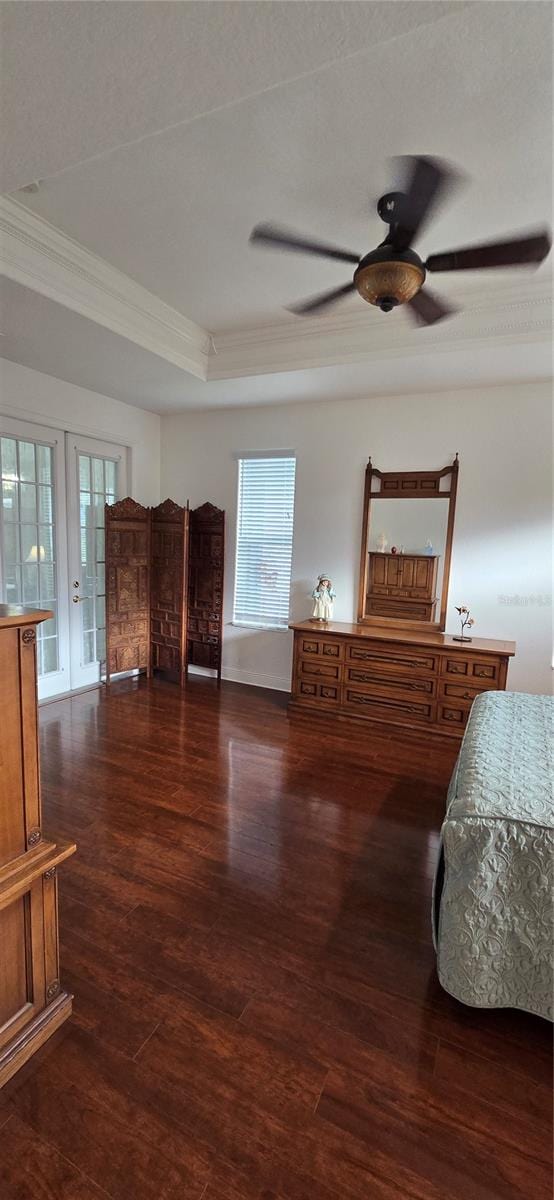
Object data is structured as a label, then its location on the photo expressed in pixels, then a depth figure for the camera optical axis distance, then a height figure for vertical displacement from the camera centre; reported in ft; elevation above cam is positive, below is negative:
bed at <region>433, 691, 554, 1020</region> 5.03 -3.56
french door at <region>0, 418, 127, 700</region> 13.19 +0.08
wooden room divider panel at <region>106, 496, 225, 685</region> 15.99 -1.51
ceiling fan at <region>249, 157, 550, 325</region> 5.92 +3.89
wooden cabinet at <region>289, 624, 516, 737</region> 12.39 -3.20
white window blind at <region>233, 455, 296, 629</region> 16.11 +0.24
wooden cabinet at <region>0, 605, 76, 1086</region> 4.38 -3.03
